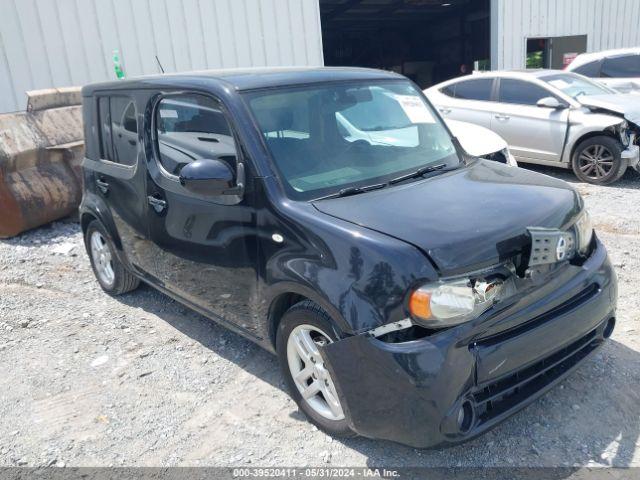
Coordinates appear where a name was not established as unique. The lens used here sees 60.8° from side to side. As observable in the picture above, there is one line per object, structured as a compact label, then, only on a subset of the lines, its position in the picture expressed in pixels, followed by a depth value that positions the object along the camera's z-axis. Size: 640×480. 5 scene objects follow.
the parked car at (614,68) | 10.09
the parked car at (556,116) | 7.25
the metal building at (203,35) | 8.30
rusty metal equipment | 6.08
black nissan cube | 2.32
